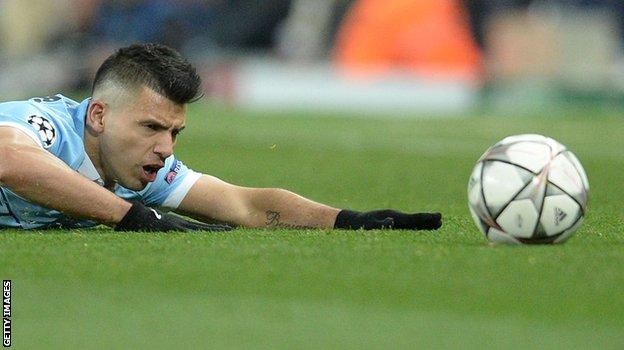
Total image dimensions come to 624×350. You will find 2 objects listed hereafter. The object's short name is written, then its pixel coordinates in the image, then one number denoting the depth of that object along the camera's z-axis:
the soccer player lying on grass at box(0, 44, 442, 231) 13.95
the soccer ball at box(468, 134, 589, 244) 12.63
